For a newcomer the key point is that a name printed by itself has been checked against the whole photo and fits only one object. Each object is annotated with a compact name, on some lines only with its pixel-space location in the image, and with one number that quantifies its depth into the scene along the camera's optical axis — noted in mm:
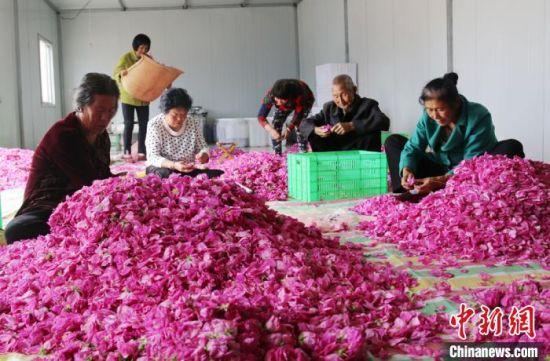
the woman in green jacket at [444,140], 3252
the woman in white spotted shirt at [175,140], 3973
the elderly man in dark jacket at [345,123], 4836
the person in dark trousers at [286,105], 5758
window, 12406
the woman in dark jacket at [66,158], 2732
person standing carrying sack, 6996
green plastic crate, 4375
